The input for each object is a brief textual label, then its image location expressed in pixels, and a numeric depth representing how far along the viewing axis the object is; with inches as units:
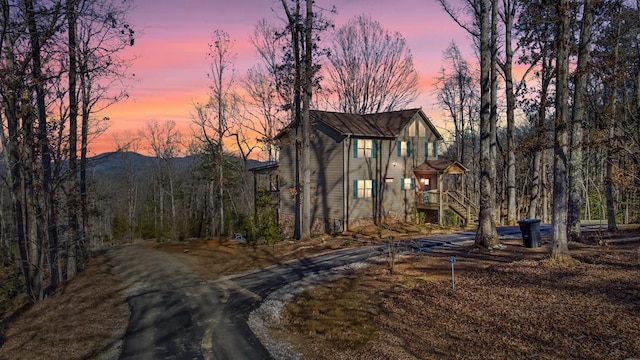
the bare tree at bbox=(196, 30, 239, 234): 1444.4
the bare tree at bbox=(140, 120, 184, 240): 1948.3
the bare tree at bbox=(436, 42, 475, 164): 1669.5
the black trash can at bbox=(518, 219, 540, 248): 655.1
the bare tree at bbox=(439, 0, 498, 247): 677.9
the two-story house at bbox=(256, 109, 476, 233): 1164.5
